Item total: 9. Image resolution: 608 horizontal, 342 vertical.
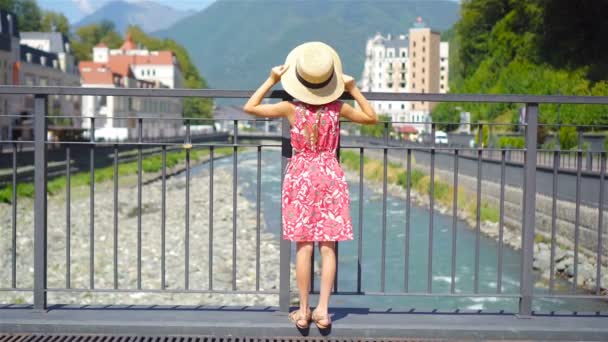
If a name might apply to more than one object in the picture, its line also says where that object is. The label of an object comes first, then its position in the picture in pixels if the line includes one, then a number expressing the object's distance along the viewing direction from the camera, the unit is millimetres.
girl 4254
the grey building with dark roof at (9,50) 53844
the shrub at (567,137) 18953
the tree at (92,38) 96062
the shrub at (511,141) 25623
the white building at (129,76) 72375
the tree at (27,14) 81500
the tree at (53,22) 85625
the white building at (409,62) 84875
